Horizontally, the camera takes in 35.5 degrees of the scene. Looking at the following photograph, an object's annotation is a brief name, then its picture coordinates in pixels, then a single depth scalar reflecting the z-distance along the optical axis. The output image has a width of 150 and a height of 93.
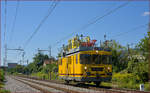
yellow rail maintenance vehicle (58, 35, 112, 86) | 19.14
